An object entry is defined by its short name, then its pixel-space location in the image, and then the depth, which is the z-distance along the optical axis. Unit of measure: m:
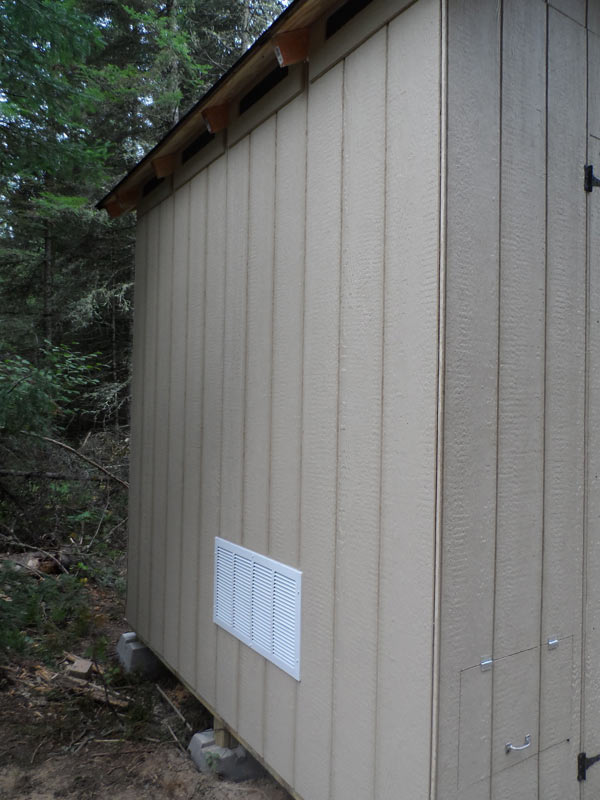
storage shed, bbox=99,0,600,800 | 1.87
